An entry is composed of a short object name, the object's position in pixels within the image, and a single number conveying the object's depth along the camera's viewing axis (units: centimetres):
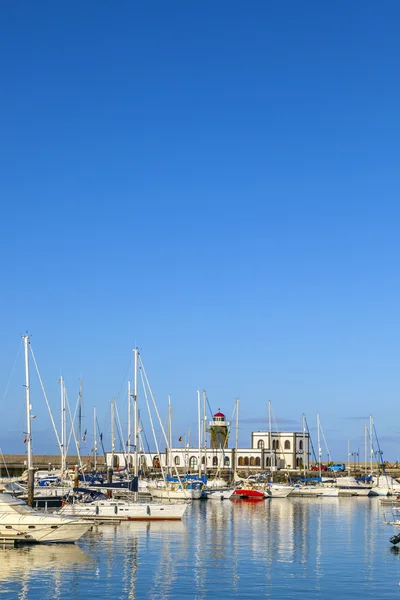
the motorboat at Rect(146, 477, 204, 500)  7844
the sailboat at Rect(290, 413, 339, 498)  10306
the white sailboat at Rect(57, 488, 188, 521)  5566
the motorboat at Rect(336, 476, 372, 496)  10569
